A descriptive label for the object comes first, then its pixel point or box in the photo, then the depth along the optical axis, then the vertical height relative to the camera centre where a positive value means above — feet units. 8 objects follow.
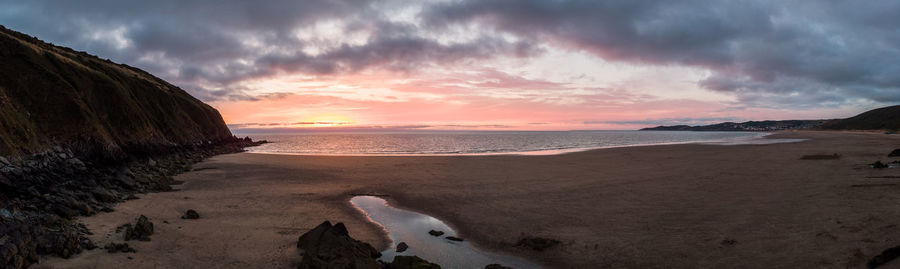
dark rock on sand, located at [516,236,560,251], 37.78 -11.57
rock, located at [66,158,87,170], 61.52 -5.20
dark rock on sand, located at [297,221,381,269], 29.60 -10.21
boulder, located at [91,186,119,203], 51.21 -8.62
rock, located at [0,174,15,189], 41.64 -5.65
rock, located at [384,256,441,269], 30.48 -10.87
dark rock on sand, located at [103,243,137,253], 32.81 -10.15
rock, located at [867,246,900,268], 25.43 -8.76
